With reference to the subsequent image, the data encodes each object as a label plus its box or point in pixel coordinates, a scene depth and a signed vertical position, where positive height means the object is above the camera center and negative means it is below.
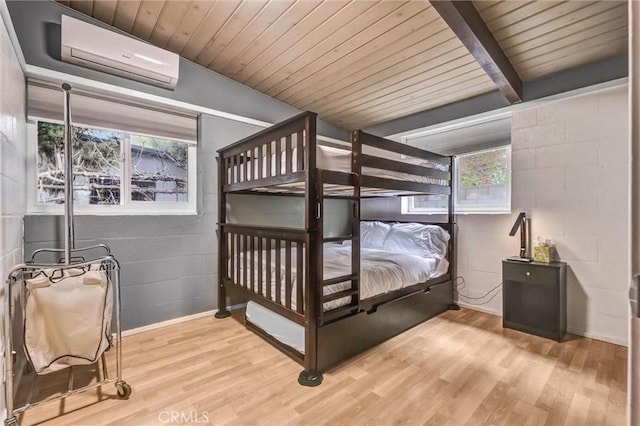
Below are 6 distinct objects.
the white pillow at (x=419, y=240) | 3.01 -0.31
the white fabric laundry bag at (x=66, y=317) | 1.45 -0.56
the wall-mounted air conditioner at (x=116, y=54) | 2.11 +1.27
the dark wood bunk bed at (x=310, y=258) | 1.79 -0.35
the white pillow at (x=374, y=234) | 3.46 -0.27
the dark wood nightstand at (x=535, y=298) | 2.31 -0.73
